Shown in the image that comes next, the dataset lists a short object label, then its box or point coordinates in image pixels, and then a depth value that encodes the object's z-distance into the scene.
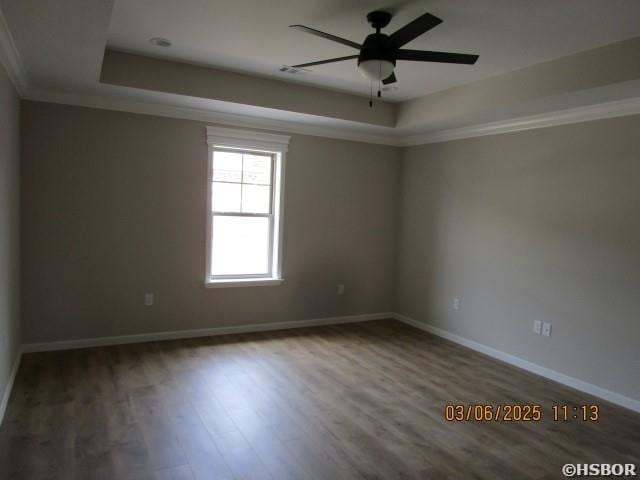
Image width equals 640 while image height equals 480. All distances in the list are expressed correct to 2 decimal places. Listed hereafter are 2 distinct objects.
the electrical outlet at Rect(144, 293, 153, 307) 4.43
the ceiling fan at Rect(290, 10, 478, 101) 2.41
